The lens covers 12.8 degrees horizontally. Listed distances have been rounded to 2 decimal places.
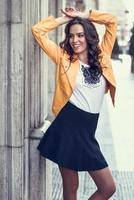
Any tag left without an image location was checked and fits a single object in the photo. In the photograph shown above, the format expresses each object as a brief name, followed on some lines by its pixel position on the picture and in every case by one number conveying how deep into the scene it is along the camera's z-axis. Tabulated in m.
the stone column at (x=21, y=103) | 4.91
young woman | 4.48
